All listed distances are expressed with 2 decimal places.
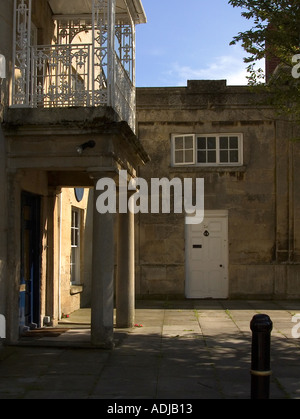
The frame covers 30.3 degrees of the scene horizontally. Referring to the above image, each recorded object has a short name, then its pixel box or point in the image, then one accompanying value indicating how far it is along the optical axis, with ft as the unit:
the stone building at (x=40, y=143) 28.73
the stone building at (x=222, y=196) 53.01
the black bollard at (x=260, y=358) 17.15
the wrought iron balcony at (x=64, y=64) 29.12
